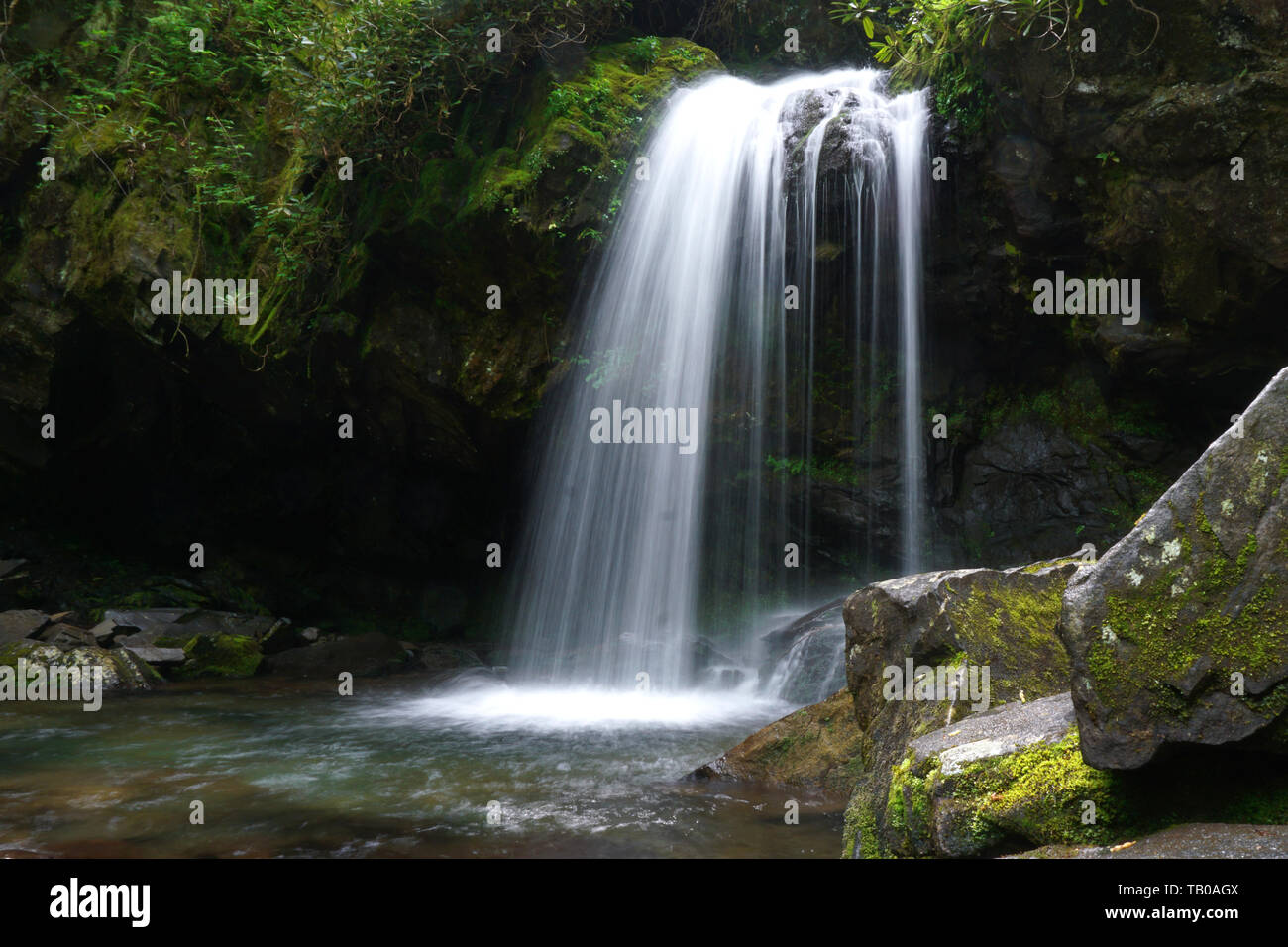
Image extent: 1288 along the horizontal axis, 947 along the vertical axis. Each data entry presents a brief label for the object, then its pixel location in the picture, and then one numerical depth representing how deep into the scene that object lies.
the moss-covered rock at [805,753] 5.74
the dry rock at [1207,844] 2.33
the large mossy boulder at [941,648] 4.19
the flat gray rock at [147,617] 11.95
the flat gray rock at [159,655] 11.13
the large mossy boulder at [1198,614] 2.55
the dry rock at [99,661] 10.20
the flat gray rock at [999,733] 3.15
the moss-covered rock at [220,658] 11.38
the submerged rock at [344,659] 11.91
